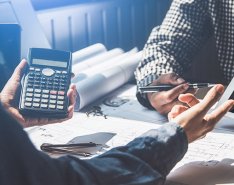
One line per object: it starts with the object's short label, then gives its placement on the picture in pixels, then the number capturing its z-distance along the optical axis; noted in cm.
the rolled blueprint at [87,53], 125
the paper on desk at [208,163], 67
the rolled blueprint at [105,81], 103
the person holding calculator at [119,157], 44
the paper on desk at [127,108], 97
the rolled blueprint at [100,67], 113
